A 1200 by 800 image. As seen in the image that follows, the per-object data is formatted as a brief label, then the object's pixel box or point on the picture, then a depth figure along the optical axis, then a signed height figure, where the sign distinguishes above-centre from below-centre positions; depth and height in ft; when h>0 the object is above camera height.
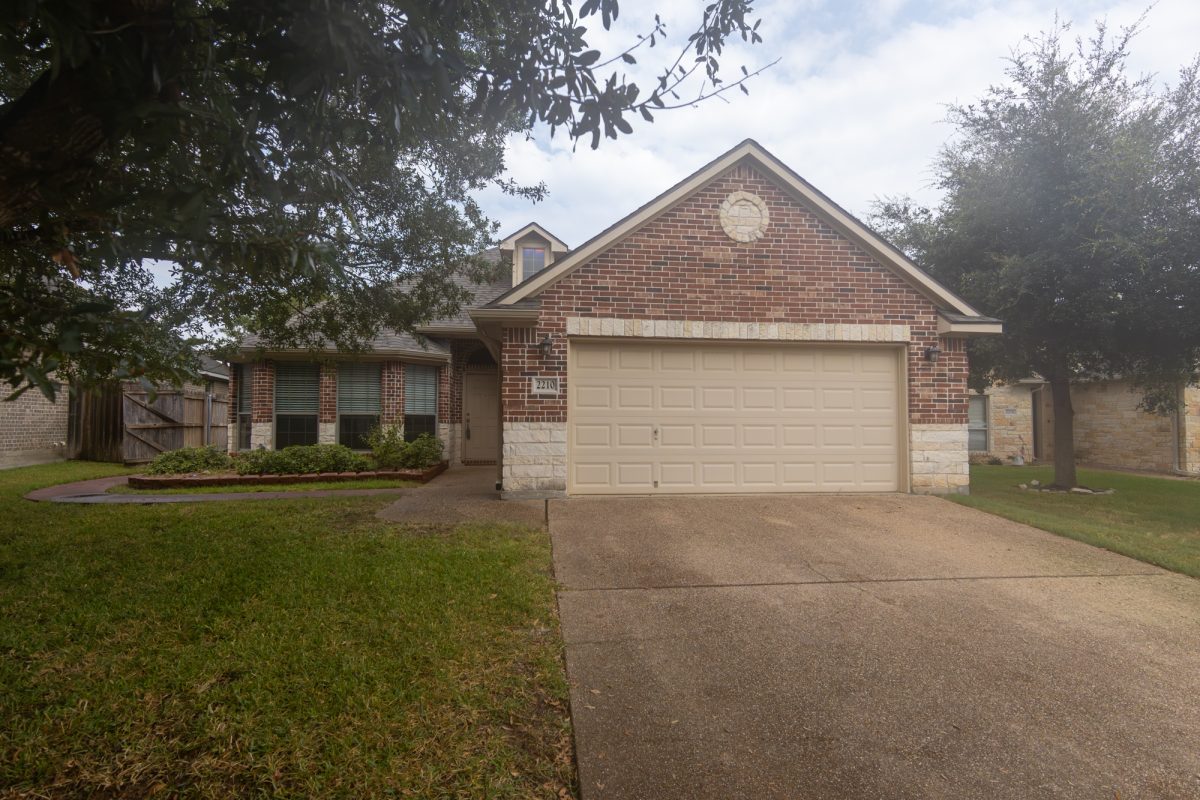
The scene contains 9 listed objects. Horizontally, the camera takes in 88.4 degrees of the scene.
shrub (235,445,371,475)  38.60 -3.16
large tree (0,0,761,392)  8.52 +4.85
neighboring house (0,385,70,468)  46.83 -1.44
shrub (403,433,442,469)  40.65 -2.83
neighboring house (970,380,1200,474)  56.34 -1.99
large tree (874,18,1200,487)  30.91 +10.00
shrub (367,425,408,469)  40.42 -2.57
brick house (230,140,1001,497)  27.12 +2.48
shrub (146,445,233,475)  39.01 -3.24
